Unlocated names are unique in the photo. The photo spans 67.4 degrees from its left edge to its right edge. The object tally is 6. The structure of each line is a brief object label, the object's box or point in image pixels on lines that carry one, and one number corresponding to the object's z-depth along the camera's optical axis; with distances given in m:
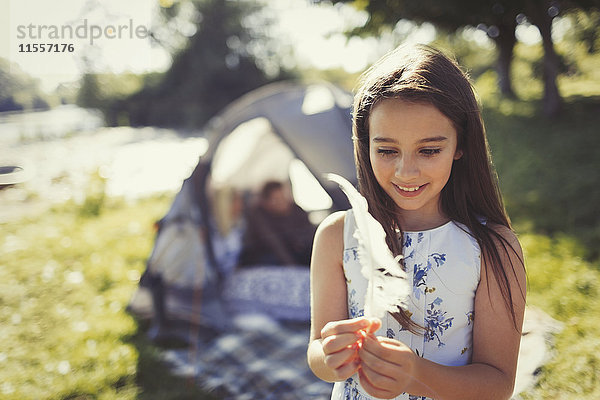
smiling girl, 1.12
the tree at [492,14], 8.27
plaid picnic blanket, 2.87
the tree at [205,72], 19.42
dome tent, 3.66
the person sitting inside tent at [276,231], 4.46
